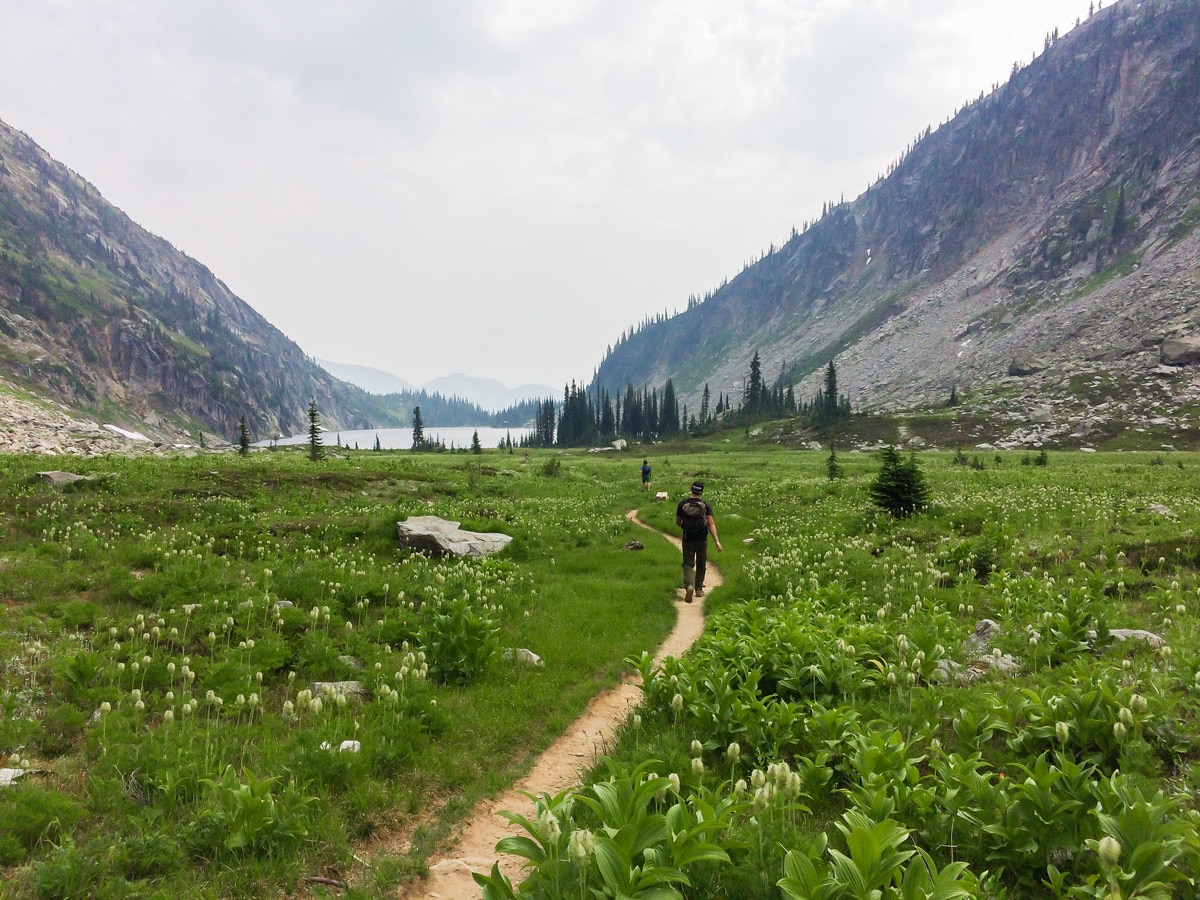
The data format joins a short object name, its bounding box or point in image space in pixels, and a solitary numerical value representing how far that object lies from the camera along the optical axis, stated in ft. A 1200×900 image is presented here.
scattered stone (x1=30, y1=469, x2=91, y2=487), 60.54
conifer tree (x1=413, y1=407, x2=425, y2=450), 409.90
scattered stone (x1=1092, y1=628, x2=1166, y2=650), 23.06
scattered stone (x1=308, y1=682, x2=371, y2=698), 25.03
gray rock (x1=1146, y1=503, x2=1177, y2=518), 45.96
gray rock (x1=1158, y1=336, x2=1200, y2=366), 276.00
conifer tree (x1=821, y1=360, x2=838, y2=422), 350.64
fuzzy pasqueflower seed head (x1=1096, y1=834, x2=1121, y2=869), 10.89
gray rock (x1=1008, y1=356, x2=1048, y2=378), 362.64
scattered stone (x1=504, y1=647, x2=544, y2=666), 31.97
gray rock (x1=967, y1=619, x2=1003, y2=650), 27.00
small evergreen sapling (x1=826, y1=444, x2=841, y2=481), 110.68
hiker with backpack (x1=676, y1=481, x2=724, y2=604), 48.60
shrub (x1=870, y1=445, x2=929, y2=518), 61.67
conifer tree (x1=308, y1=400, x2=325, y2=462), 153.34
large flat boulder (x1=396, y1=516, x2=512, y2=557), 52.19
